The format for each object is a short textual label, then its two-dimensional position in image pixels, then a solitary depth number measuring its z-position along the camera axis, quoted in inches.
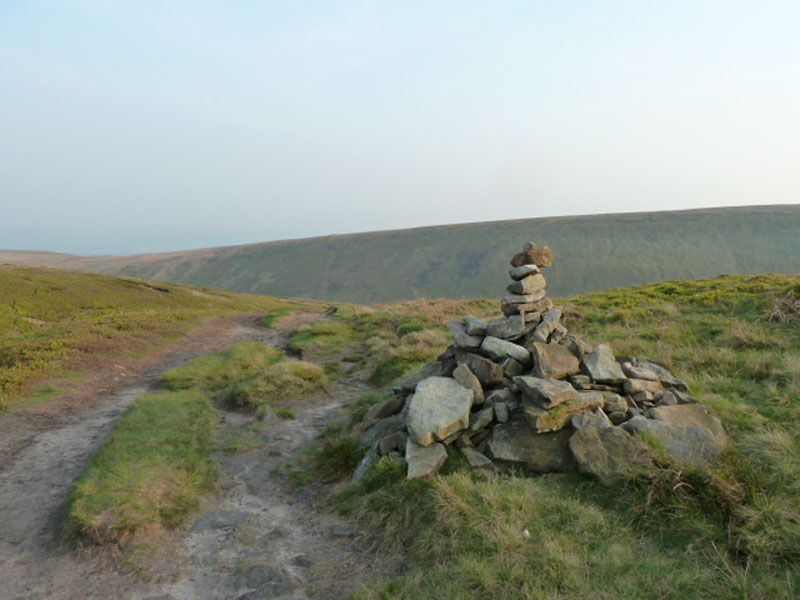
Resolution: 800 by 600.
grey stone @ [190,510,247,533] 276.8
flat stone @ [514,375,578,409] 295.9
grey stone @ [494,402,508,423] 314.2
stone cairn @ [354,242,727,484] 276.1
